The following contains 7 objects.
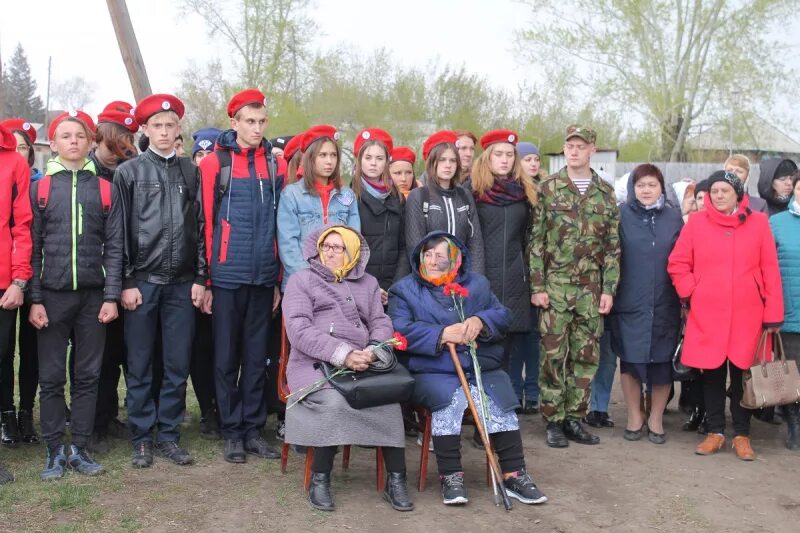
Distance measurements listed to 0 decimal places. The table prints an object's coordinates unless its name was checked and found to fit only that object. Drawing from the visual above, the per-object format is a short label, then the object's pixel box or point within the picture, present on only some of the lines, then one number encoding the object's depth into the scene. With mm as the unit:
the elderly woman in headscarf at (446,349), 4867
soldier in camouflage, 6102
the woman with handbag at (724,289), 5953
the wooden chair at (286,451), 4934
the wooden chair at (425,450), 5023
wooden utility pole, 9383
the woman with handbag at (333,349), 4715
